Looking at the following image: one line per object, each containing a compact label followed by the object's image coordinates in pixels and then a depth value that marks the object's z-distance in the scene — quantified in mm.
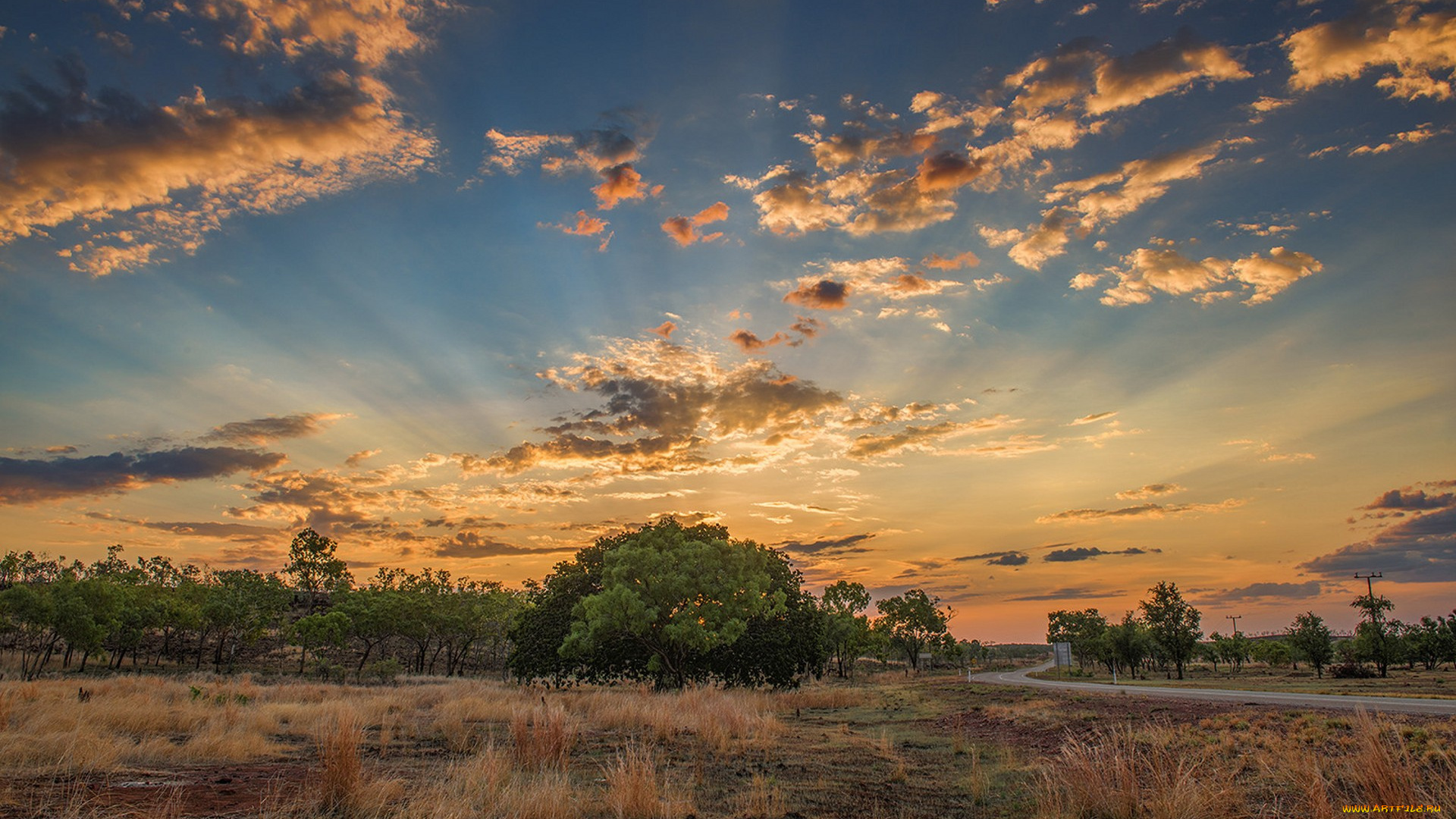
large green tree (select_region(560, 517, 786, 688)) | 30047
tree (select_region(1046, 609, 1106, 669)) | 93625
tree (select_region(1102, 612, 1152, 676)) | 78125
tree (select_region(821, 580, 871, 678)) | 70500
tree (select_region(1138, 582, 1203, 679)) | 69875
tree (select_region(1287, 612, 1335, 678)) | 64688
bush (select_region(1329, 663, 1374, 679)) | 57906
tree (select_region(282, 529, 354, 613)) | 100312
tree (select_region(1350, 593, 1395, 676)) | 62938
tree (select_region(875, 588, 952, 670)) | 86938
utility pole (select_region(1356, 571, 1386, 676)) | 64062
